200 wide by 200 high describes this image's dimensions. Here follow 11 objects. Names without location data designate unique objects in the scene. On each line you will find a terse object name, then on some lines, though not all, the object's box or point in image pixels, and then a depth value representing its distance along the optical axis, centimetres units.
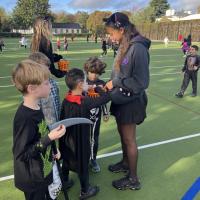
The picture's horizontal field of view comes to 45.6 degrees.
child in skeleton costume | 323
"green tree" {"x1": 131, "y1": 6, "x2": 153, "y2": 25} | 7019
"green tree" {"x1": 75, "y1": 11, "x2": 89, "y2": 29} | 10500
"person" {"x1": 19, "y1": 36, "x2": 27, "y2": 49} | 2433
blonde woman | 370
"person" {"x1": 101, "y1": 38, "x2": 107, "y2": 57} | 1740
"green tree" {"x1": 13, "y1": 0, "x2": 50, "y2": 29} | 7464
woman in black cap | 274
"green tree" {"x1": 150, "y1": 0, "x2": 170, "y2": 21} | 8033
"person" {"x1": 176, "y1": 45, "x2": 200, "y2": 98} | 739
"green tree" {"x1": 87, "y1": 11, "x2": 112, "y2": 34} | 8449
